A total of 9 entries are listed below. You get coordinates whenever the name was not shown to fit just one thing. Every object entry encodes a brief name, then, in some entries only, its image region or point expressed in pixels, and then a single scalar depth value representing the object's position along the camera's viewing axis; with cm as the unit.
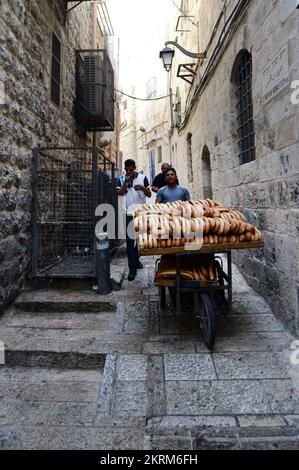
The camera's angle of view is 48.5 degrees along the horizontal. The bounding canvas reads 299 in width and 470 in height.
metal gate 451
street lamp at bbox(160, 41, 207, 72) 833
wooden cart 302
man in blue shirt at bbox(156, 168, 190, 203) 468
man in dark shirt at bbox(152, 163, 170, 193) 624
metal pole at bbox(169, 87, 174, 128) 1561
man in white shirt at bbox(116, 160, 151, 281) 495
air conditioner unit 707
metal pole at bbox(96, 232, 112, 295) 434
